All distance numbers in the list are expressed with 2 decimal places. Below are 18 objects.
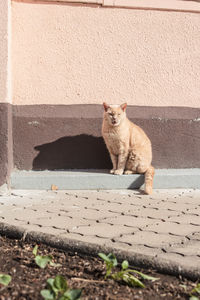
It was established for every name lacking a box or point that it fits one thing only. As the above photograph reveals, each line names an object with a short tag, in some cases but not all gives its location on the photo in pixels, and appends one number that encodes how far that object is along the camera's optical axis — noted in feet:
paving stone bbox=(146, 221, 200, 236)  9.43
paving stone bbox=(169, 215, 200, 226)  10.46
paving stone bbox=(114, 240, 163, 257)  7.49
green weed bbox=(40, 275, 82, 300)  5.58
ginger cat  15.21
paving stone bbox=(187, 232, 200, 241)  8.94
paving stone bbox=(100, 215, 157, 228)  10.04
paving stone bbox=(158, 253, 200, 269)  6.85
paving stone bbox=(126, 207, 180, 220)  11.04
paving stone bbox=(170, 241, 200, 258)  7.77
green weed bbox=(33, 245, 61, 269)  6.79
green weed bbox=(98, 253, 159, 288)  6.39
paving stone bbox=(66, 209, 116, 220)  10.73
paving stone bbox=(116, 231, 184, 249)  8.30
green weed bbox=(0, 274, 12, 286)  6.07
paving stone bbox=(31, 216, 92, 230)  9.59
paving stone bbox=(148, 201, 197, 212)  12.17
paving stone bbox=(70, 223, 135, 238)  8.95
